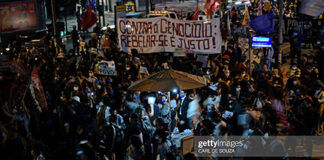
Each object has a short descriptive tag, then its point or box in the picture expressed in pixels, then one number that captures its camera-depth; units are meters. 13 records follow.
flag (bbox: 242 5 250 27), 17.01
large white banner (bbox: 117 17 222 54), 11.57
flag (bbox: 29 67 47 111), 9.50
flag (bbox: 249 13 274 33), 13.23
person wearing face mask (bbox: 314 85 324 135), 9.37
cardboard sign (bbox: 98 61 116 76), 11.73
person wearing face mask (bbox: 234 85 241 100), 10.62
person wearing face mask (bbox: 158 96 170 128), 9.94
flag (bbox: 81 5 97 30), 16.86
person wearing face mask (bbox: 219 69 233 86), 11.17
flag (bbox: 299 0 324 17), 9.50
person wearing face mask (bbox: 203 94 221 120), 9.50
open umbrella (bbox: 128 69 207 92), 8.45
